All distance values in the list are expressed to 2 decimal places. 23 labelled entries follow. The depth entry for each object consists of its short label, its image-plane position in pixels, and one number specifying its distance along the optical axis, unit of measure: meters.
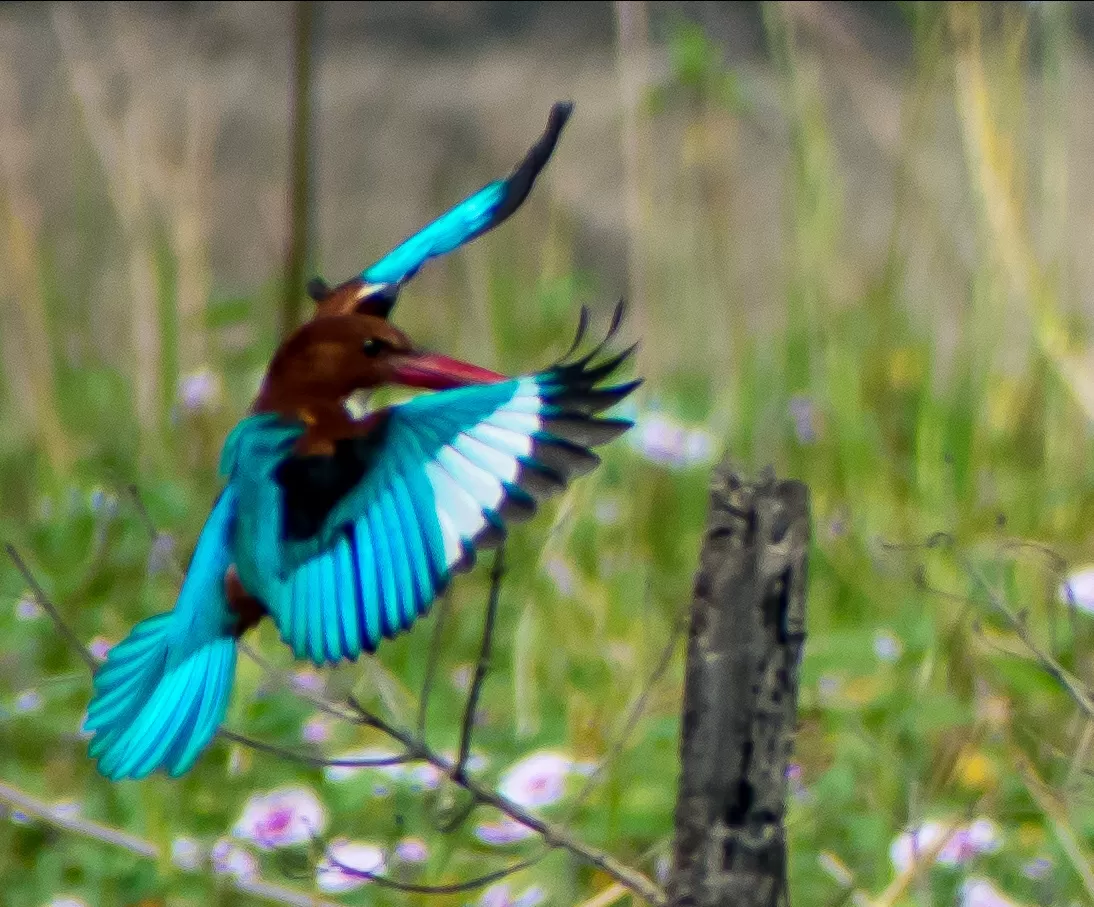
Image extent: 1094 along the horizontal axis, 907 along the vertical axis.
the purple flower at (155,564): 11.86
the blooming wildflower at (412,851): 10.42
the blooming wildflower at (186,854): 10.43
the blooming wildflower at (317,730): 10.90
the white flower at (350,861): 10.32
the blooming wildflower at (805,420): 15.24
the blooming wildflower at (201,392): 15.39
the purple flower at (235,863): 10.39
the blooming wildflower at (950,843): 10.37
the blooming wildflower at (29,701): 11.17
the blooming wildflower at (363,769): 10.53
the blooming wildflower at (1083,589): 10.59
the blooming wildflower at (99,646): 11.43
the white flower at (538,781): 10.43
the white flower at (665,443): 14.00
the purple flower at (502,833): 10.41
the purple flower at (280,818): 10.42
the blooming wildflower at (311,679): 11.76
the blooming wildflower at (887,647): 11.47
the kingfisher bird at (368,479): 9.82
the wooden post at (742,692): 9.90
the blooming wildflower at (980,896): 10.31
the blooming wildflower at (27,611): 12.35
